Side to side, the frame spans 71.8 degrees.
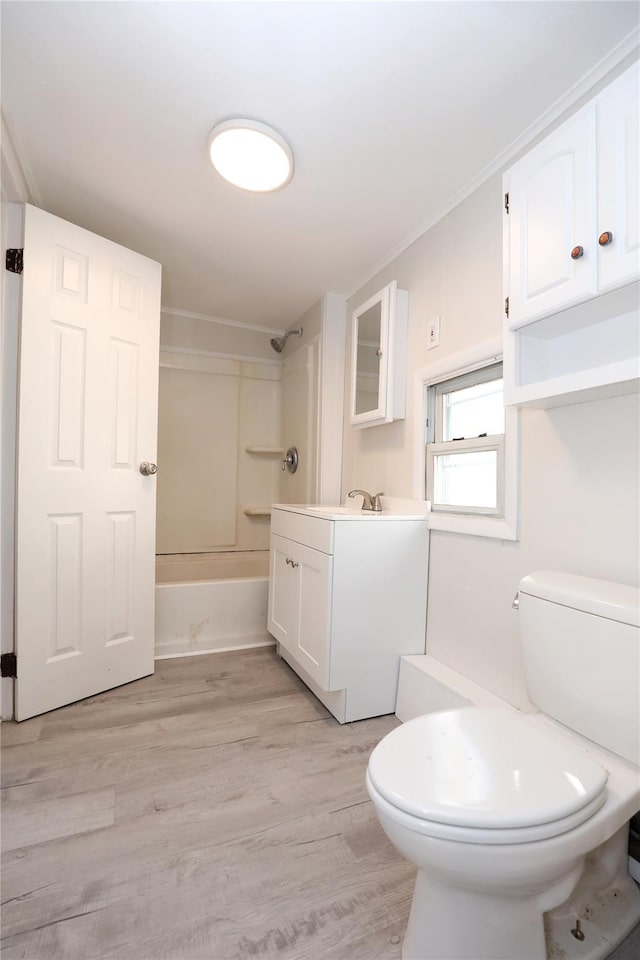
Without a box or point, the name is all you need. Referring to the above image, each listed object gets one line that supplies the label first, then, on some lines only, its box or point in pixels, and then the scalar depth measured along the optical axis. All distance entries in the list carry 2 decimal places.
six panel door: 1.71
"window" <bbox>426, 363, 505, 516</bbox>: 1.63
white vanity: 1.71
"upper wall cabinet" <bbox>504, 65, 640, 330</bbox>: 0.96
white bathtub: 2.40
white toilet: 0.76
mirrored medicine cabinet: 2.06
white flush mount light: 1.45
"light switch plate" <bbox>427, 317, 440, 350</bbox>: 1.86
